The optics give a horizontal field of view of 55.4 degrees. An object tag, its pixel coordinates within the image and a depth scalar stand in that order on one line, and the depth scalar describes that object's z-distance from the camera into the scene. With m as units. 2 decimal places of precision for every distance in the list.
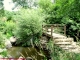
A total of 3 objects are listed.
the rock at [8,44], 6.11
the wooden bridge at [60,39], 4.59
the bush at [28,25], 6.27
